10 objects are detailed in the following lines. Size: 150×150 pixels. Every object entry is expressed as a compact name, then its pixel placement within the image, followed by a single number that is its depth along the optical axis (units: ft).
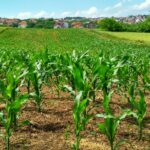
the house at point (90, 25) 292.74
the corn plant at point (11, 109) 9.60
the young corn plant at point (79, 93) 9.56
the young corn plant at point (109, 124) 9.19
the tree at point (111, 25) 197.36
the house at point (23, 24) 291.78
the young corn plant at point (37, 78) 13.75
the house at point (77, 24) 317.47
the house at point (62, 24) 310.90
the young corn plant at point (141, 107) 10.65
